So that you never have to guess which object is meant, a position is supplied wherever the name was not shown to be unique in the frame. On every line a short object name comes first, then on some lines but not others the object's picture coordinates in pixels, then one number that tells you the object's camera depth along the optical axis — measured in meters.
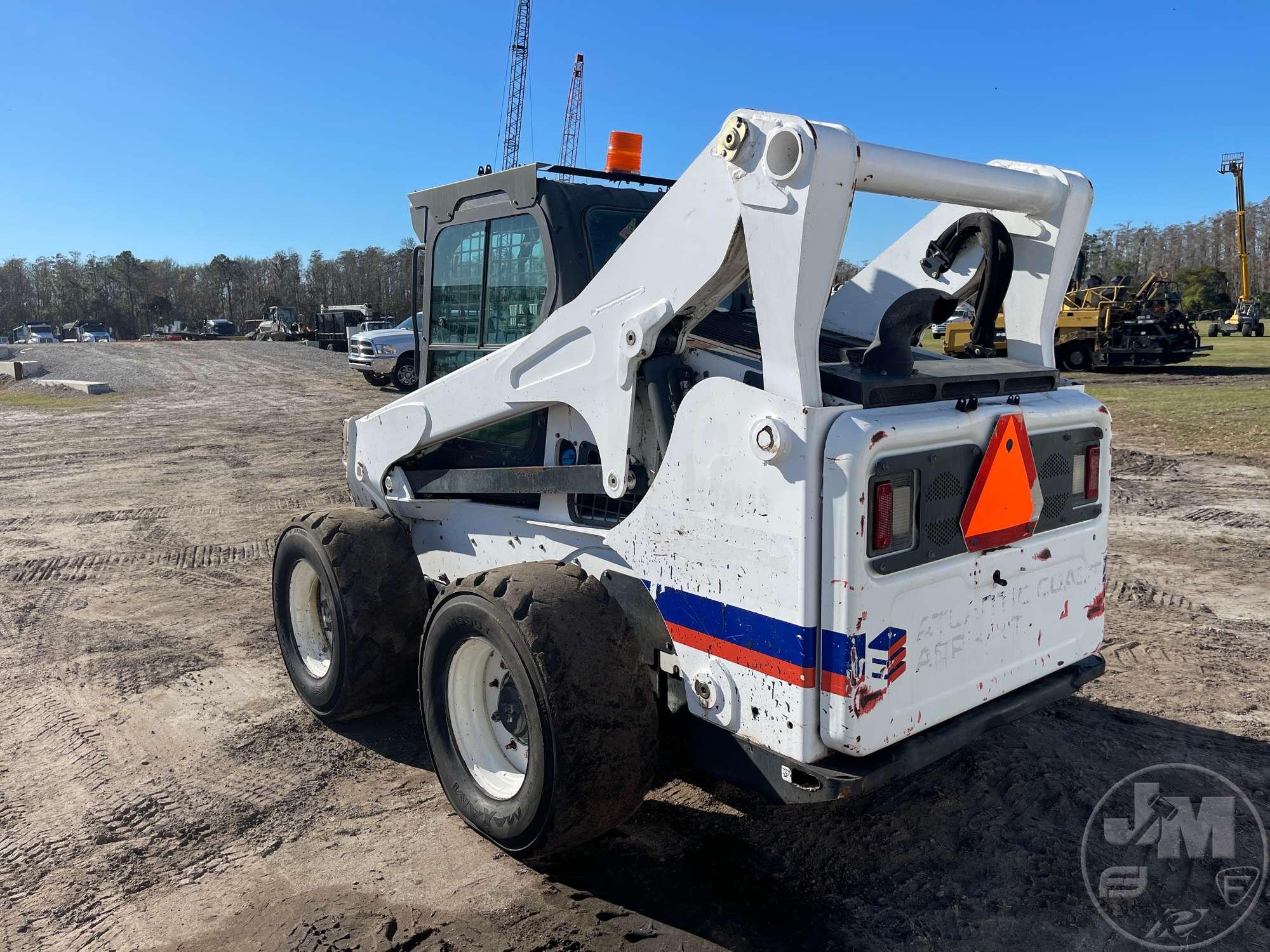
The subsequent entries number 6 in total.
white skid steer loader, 2.69
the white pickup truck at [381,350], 22.42
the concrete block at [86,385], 23.48
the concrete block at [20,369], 27.03
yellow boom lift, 40.73
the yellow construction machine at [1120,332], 23.47
